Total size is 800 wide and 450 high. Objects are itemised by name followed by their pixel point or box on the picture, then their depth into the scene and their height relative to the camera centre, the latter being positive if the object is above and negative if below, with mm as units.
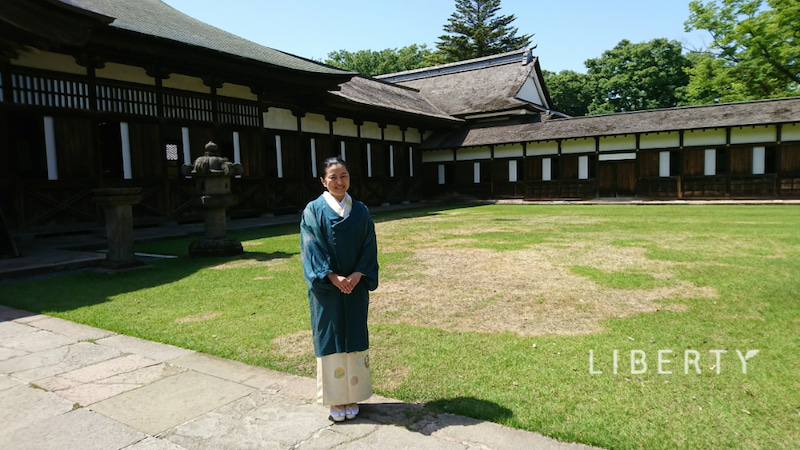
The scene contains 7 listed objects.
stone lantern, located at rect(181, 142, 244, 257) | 8086 +2
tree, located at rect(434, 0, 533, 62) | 43812 +14150
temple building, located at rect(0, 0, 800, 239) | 10070 +2042
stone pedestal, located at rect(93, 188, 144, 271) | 7062 -394
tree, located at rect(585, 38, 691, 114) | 36656 +8399
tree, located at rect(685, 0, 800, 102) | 23047 +6769
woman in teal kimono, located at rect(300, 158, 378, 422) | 2666 -526
